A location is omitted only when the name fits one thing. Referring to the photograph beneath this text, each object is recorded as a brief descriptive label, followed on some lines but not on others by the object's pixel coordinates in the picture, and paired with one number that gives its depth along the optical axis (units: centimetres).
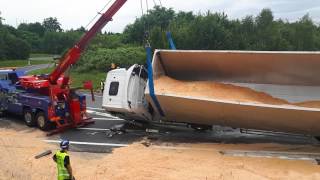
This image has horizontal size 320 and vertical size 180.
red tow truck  773
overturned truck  606
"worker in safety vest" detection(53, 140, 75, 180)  432
